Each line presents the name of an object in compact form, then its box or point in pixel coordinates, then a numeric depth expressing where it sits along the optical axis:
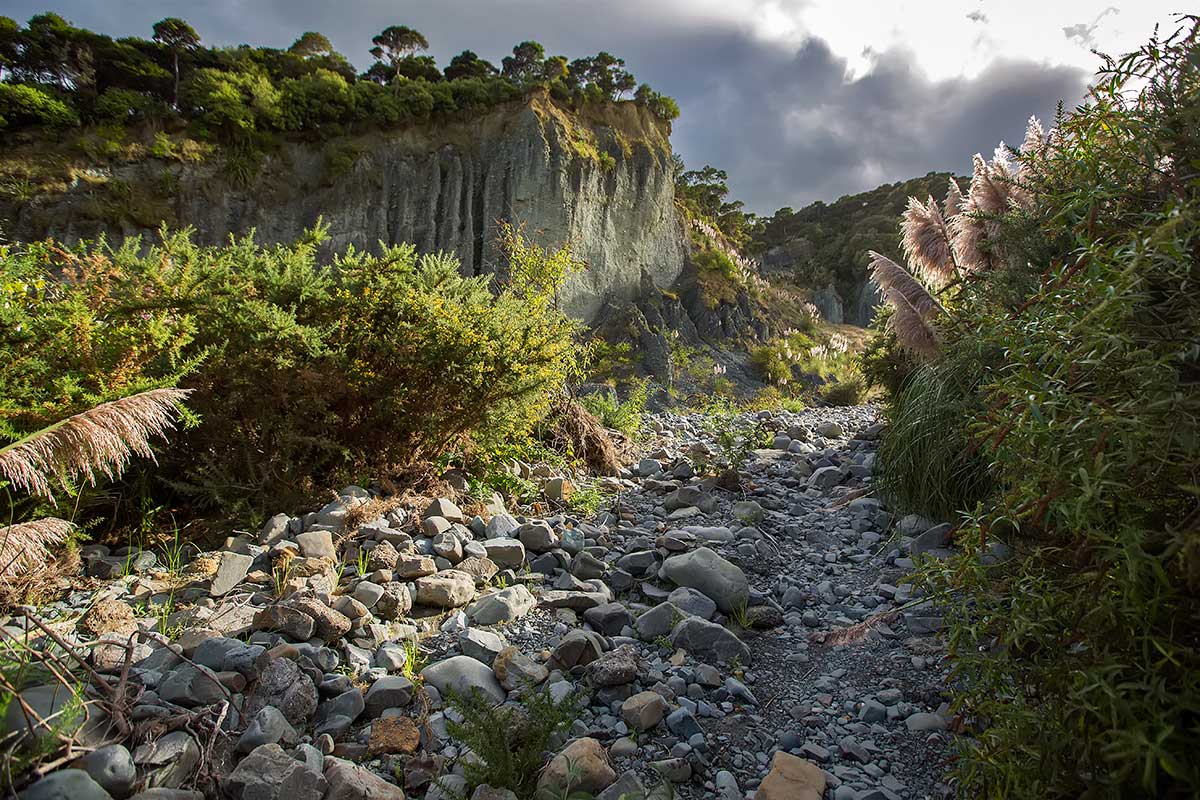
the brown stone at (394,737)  2.28
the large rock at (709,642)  3.12
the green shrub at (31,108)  16.30
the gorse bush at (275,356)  3.56
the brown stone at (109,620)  2.74
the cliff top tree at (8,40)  18.56
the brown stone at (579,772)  2.09
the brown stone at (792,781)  2.12
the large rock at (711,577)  3.65
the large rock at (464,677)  2.63
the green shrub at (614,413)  8.88
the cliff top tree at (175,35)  20.38
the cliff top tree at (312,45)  23.25
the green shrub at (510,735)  2.05
